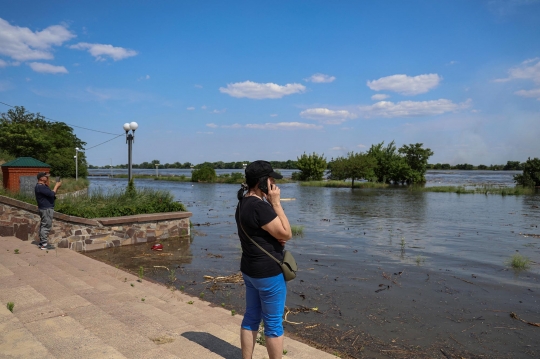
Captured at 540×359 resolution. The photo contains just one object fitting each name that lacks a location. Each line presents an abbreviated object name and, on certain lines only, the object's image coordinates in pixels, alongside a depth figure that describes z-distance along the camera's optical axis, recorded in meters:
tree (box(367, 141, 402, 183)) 61.78
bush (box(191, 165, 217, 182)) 71.88
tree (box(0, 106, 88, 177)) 35.81
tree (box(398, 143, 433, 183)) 62.19
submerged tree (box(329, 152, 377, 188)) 58.53
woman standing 3.19
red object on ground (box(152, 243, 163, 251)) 10.77
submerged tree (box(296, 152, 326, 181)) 70.46
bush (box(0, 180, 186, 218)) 10.88
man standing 9.00
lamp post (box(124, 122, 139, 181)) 14.61
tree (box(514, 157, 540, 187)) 51.45
